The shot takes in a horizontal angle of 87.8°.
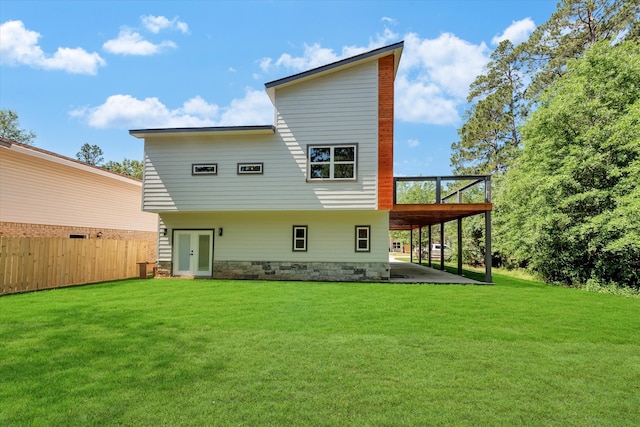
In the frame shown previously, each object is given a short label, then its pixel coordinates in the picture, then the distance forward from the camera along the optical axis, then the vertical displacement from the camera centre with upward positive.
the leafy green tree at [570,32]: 17.36 +12.10
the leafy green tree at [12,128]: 30.95 +10.06
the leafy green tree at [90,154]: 46.91 +11.56
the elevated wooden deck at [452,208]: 11.36 +1.06
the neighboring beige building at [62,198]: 11.60 +1.54
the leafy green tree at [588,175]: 11.55 +2.45
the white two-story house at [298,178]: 11.27 +2.05
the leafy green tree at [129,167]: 43.91 +9.23
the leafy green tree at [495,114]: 25.03 +9.80
